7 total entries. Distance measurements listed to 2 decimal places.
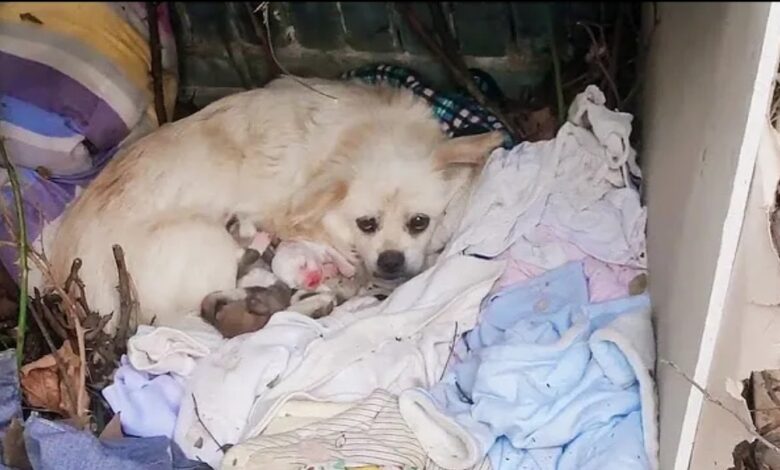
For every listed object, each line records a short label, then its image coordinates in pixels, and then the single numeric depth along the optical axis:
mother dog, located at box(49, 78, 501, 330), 2.04
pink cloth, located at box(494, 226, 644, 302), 1.95
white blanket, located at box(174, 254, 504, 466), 1.77
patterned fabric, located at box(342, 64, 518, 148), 2.23
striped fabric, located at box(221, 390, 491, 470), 1.67
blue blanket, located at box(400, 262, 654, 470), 1.69
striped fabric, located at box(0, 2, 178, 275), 2.23
